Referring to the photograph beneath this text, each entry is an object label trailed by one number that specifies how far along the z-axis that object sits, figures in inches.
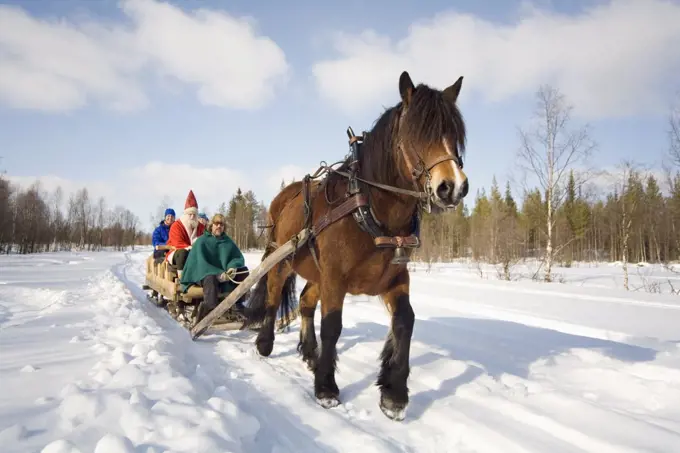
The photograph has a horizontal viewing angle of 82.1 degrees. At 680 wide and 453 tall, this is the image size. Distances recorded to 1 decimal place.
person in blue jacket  349.4
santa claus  247.3
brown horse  101.1
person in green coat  213.9
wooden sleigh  221.6
